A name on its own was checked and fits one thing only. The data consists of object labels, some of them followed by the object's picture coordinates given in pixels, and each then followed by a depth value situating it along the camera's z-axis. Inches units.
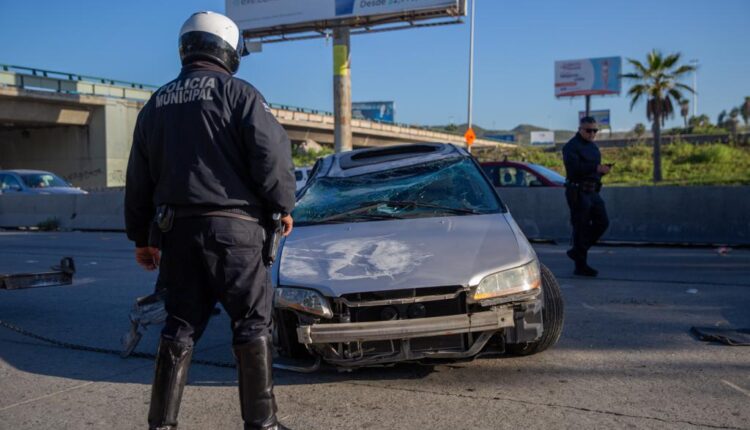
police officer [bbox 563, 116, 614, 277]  307.7
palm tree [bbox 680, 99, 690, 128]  3801.7
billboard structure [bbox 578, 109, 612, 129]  4416.1
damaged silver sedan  154.8
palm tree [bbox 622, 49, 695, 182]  1815.9
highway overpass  1384.1
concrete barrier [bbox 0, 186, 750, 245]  445.1
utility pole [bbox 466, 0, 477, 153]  1443.2
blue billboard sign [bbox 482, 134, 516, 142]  6236.2
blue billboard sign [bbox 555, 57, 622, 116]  2731.3
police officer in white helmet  118.7
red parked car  544.2
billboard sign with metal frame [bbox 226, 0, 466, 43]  1091.3
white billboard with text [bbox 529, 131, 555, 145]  5650.6
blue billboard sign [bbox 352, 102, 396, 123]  4685.0
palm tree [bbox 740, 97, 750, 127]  3393.2
